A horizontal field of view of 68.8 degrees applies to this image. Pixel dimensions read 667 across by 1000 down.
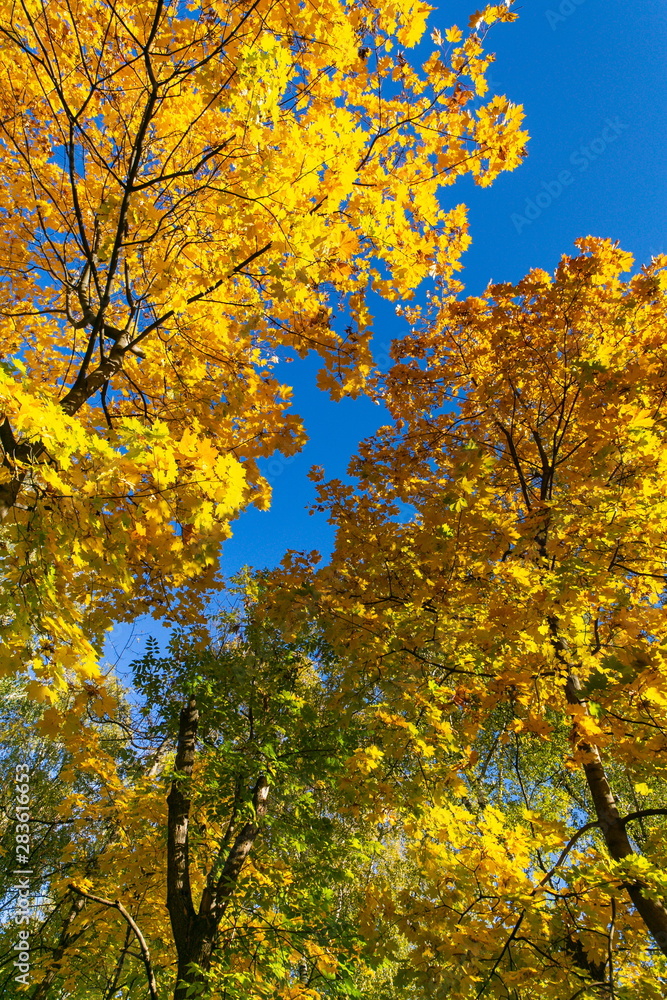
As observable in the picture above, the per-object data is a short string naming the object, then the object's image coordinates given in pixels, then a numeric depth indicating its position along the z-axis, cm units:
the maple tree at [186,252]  205
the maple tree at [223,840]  528
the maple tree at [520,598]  331
